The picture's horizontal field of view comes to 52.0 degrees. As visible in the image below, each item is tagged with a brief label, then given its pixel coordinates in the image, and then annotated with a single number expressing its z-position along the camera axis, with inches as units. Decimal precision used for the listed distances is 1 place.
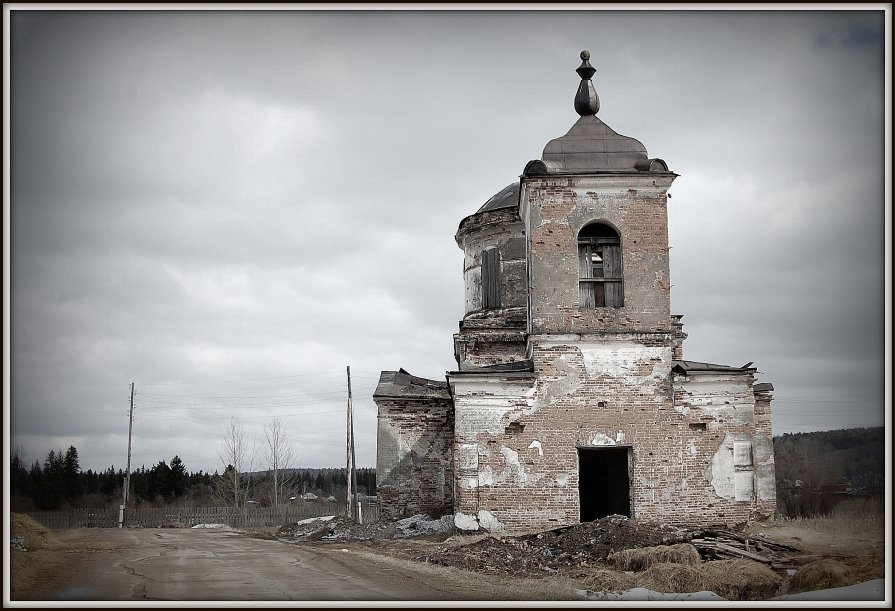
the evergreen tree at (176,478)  2753.4
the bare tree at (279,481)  2145.4
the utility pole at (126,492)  1729.3
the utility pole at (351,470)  1417.3
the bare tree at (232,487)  2170.8
